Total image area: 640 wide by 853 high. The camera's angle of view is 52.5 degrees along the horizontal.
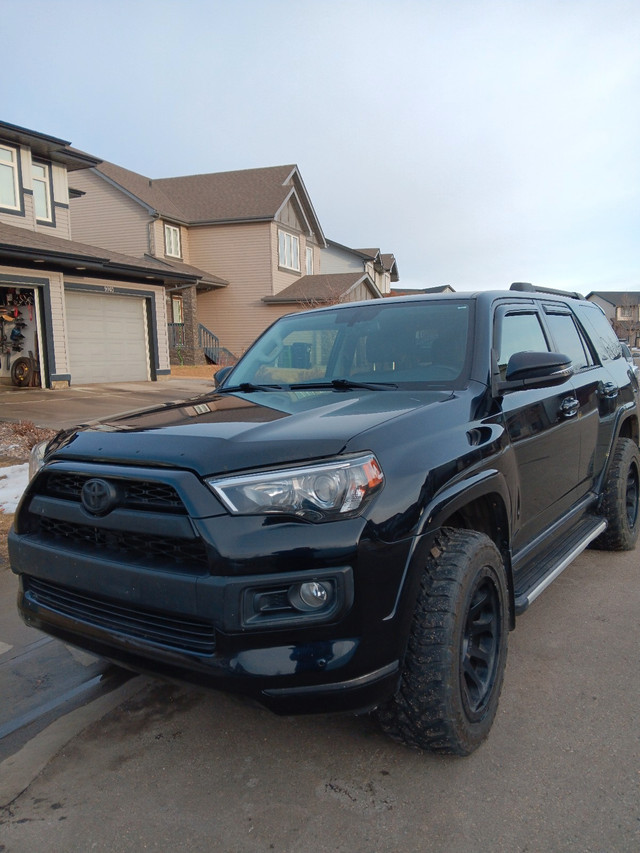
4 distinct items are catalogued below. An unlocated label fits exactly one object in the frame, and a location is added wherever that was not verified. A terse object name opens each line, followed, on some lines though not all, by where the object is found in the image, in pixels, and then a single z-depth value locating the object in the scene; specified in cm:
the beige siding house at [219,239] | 2681
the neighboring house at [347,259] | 4362
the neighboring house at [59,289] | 1611
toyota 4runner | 204
